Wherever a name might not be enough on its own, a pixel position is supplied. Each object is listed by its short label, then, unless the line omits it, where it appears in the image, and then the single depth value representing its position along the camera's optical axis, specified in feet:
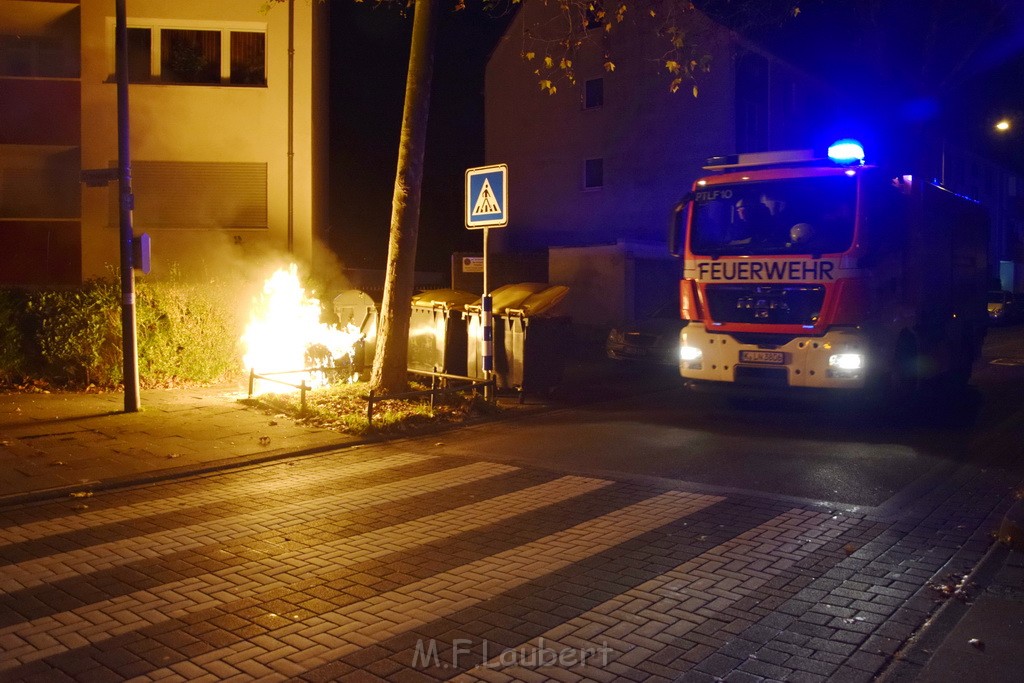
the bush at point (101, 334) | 46.06
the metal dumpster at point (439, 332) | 48.80
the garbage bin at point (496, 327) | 46.09
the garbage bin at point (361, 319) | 51.11
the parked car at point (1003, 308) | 104.17
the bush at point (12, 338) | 46.21
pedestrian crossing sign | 41.29
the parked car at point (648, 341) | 53.83
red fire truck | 35.94
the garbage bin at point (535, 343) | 44.55
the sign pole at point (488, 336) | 42.47
